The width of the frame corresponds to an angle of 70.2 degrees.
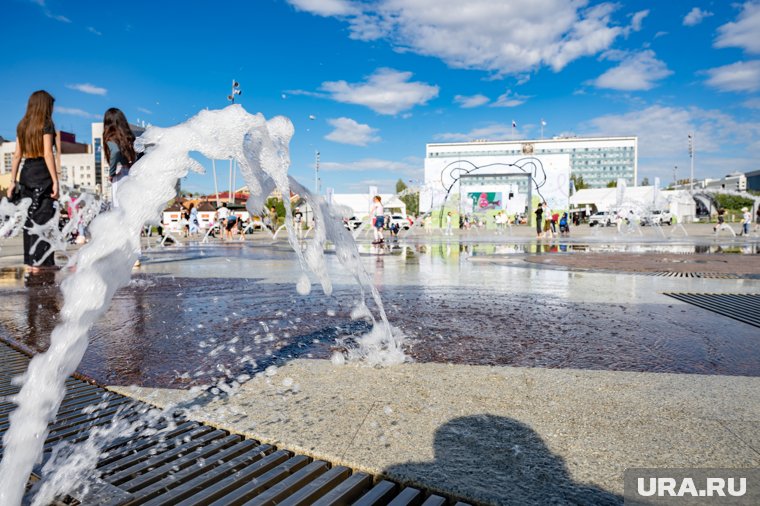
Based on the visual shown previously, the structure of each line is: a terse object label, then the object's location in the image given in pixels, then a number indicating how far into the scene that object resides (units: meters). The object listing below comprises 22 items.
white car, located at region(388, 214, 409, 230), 47.52
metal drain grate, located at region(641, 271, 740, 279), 8.23
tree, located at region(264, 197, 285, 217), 78.90
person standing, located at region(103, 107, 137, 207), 7.41
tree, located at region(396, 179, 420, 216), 124.29
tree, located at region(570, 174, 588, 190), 125.07
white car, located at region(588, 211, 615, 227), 56.22
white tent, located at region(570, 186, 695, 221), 64.19
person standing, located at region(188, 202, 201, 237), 30.33
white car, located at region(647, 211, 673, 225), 55.06
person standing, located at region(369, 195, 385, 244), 18.70
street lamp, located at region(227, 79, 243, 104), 28.23
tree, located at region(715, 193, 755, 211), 86.88
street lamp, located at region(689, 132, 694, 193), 78.12
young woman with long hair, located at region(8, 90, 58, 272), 7.37
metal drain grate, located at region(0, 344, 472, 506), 1.71
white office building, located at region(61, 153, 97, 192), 109.44
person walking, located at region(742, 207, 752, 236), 27.73
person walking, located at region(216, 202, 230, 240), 28.58
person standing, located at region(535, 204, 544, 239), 26.86
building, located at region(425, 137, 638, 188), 123.62
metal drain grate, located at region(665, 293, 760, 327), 4.77
